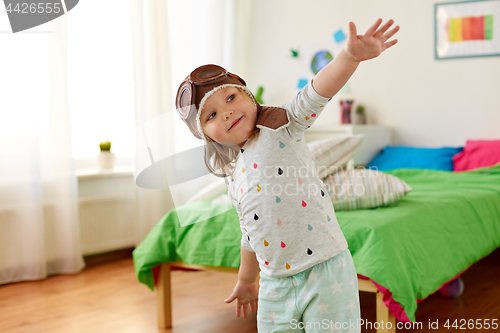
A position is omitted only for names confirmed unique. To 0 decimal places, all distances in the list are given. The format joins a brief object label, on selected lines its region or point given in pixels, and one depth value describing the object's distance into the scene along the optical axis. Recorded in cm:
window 296
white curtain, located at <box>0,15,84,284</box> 257
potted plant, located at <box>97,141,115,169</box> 303
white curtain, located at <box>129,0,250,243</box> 242
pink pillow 267
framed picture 290
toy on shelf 336
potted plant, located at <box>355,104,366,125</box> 333
